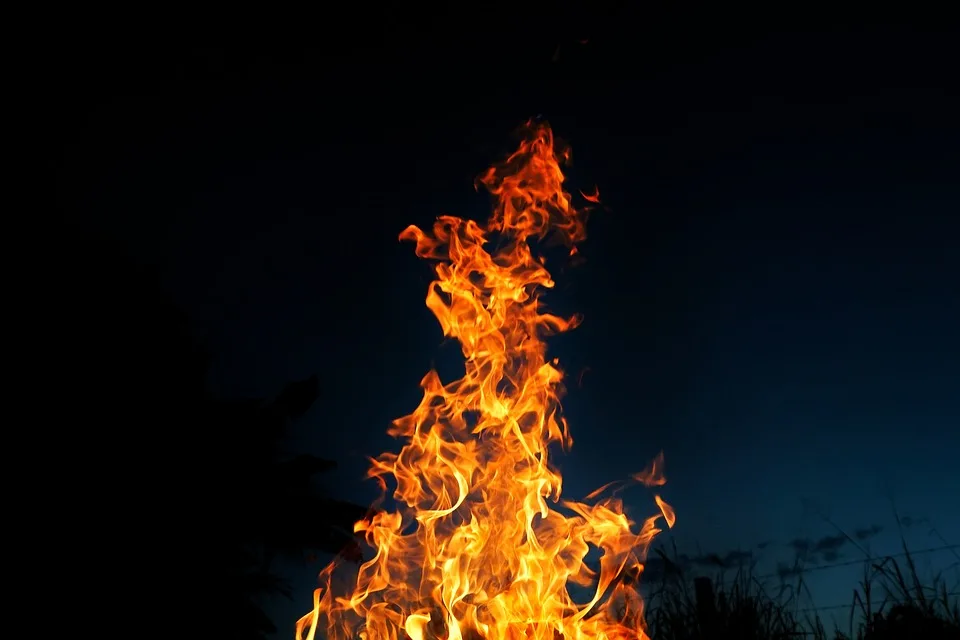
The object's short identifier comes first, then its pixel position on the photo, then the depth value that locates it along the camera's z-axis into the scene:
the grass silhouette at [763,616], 4.77
